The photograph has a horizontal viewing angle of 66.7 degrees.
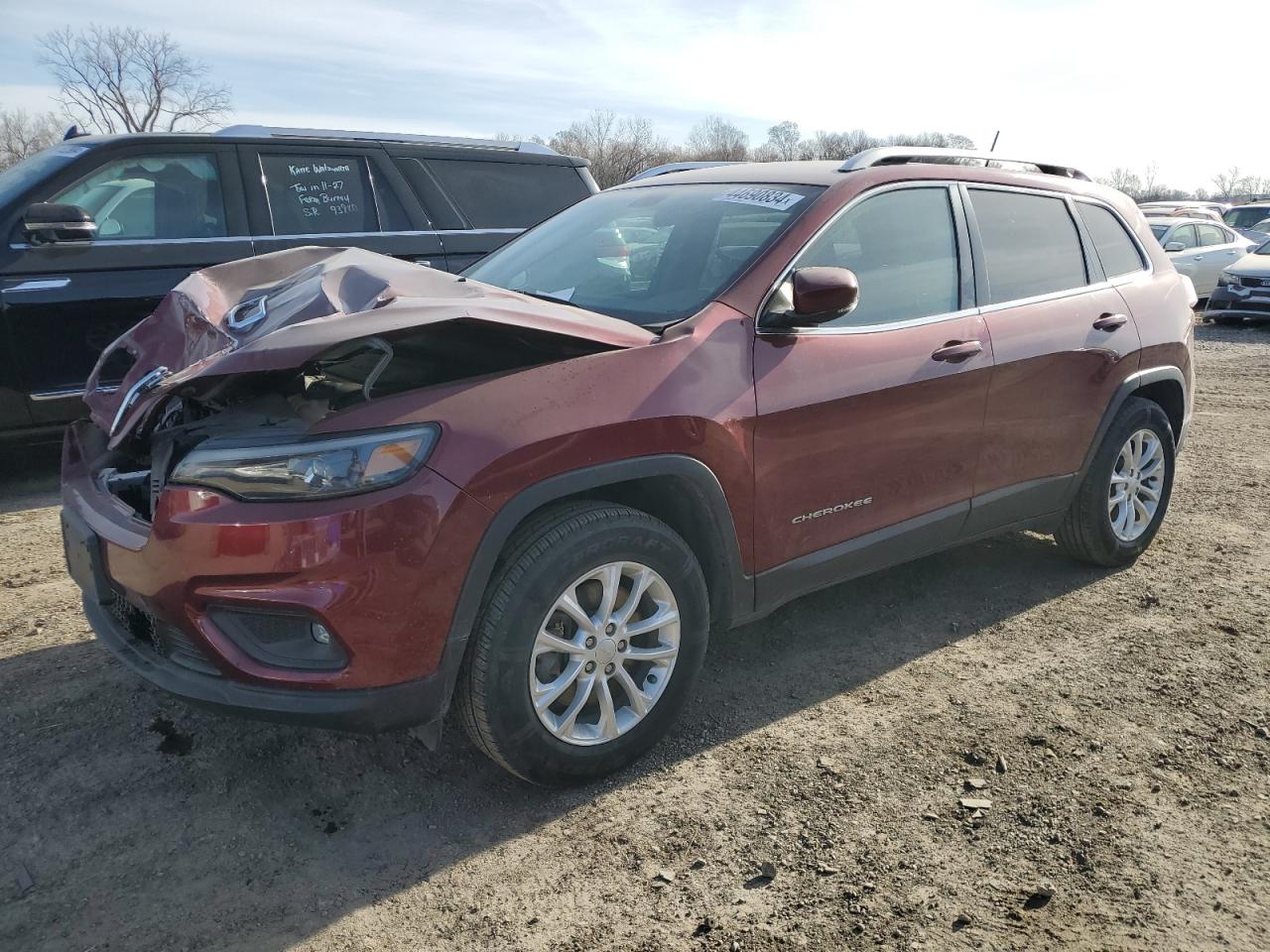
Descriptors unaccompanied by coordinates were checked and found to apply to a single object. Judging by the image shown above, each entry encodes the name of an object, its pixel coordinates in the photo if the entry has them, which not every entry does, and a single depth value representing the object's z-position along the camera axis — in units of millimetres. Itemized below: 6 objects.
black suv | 5180
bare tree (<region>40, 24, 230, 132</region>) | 64625
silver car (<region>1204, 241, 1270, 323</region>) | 14047
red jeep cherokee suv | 2354
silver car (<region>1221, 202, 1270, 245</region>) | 22295
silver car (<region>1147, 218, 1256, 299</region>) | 15398
